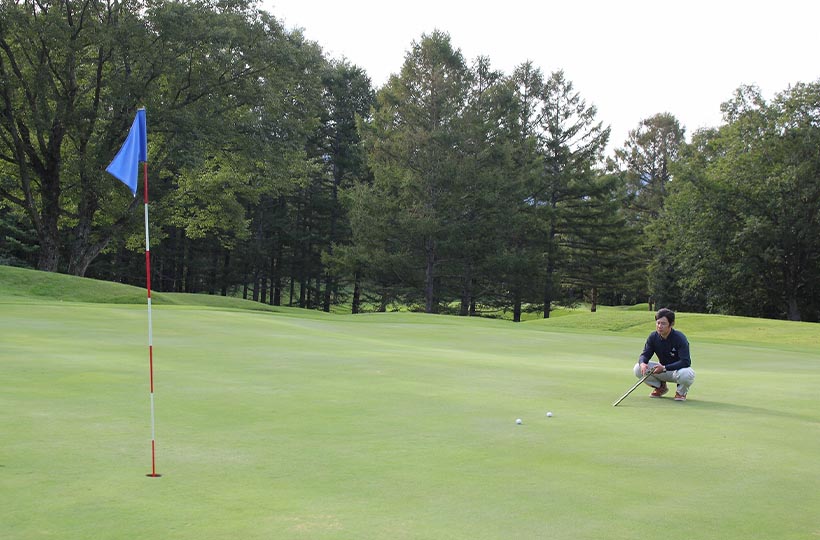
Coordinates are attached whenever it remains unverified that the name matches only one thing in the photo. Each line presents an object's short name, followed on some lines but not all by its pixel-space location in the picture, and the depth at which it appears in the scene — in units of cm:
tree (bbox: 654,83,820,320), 4869
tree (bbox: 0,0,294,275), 3462
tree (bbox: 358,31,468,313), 4659
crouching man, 987
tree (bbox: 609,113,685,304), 7769
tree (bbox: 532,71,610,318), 5666
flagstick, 503
